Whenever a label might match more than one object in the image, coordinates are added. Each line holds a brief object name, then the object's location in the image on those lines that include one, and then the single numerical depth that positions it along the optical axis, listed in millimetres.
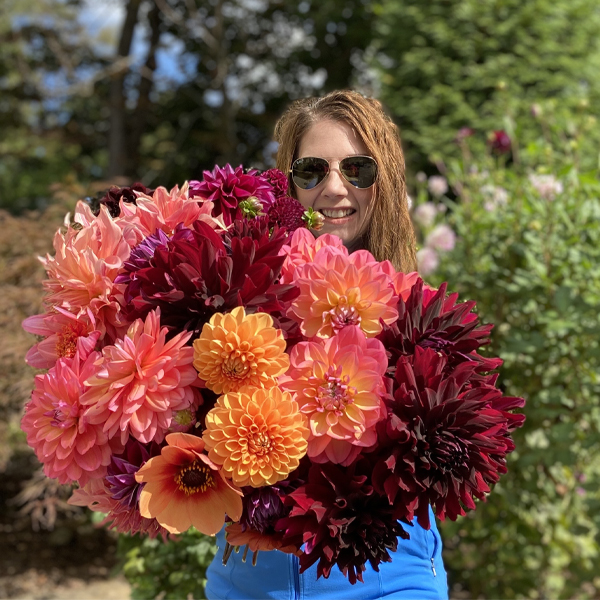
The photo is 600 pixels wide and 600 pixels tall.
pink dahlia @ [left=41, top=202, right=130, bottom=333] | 1120
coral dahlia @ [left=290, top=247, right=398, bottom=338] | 1111
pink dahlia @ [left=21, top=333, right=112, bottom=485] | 1065
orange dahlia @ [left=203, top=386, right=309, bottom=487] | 997
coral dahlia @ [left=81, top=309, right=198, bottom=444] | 1012
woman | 1290
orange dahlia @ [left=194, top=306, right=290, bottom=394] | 1002
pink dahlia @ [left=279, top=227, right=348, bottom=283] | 1173
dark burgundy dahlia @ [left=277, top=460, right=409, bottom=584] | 1014
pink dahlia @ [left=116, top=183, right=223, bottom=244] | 1210
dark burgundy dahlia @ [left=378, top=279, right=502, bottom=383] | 1123
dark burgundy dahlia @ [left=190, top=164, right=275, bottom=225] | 1266
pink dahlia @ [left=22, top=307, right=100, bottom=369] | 1121
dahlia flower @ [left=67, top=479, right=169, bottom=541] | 1121
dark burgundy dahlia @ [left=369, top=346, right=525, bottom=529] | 1027
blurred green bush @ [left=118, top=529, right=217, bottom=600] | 2074
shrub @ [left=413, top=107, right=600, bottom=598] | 2551
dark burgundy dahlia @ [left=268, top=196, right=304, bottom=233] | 1297
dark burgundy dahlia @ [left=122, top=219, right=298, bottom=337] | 1050
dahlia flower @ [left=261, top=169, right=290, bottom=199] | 1343
